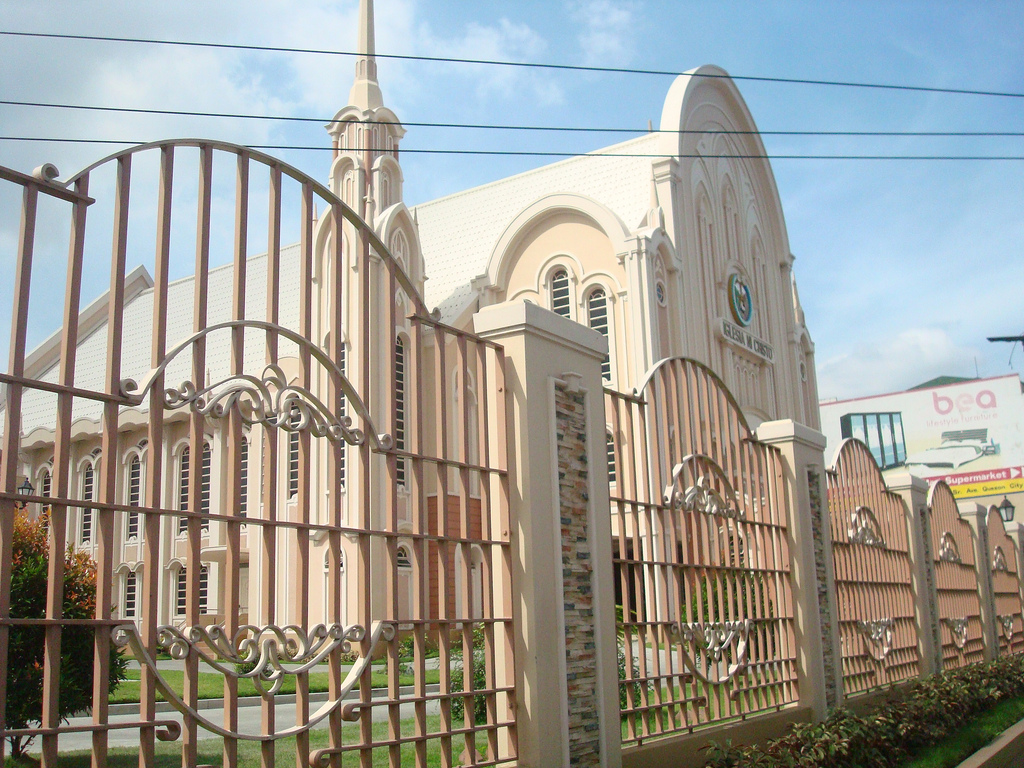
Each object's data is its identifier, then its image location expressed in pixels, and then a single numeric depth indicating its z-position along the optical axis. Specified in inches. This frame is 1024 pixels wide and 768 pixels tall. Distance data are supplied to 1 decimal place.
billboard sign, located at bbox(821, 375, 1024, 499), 2164.1
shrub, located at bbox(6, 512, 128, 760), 296.0
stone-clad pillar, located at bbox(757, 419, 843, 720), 385.1
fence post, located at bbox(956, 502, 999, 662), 680.4
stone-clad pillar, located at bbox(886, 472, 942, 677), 541.0
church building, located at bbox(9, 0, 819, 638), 896.3
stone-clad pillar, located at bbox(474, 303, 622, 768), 229.1
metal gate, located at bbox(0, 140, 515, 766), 153.6
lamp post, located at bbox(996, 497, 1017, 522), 1047.5
